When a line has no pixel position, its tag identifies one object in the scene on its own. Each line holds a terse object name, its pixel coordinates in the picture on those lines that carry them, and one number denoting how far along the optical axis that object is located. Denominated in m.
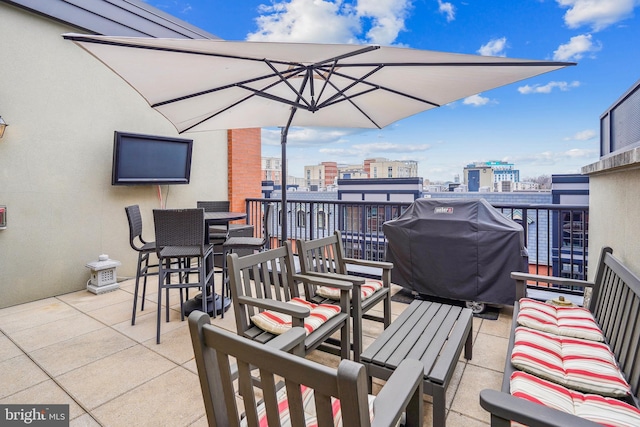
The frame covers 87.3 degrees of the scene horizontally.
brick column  6.57
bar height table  3.64
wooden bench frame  1.06
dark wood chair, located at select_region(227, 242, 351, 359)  2.09
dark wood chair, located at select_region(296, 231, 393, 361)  2.61
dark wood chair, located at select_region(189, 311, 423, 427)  0.79
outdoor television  4.69
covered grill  3.37
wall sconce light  3.72
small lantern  4.44
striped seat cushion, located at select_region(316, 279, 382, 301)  2.82
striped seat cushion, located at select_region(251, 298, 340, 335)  2.14
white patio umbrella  2.15
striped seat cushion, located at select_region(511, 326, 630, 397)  1.49
